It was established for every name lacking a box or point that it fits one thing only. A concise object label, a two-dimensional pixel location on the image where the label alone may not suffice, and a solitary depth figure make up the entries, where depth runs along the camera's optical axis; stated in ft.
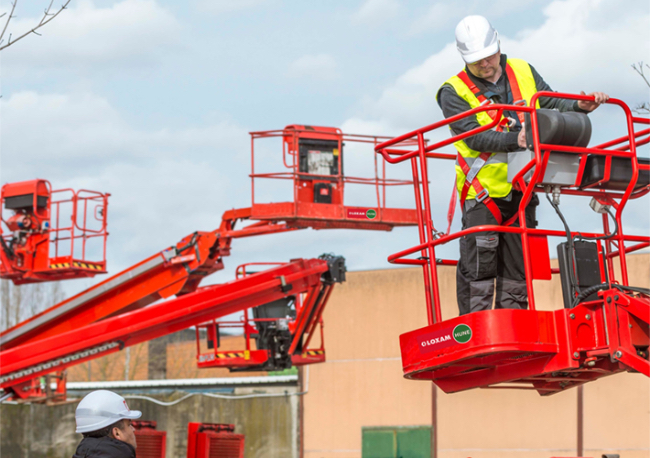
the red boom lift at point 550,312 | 27.88
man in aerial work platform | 32.02
